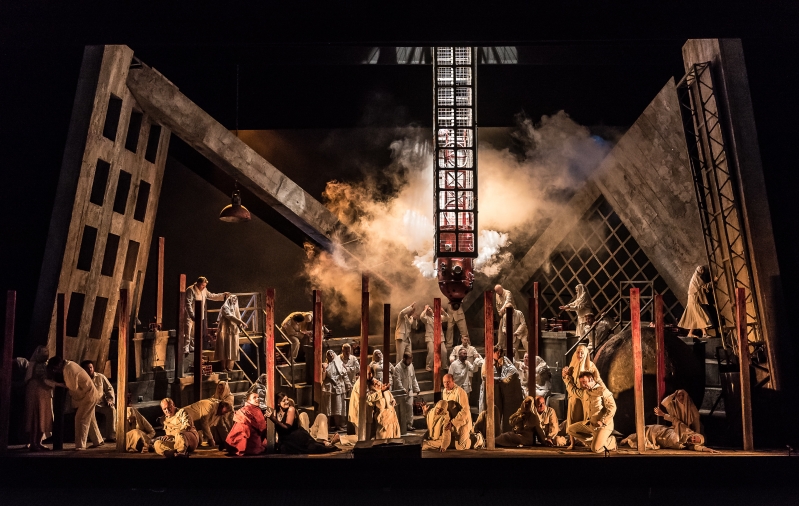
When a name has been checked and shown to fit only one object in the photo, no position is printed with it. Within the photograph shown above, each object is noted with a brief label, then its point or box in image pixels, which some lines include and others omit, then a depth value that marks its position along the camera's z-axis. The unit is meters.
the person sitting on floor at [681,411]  10.59
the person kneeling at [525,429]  10.79
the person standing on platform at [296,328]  14.34
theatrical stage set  10.64
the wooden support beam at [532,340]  11.22
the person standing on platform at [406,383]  12.45
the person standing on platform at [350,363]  12.68
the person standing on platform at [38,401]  10.70
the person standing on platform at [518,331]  14.71
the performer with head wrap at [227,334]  13.02
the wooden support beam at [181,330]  12.29
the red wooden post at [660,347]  10.86
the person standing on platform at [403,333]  14.75
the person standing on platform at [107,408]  11.35
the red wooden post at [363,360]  11.11
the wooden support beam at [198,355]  11.41
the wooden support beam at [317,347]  11.82
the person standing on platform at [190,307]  13.25
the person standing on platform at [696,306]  13.09
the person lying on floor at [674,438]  10.42
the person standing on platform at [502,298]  15.16
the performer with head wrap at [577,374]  10.75
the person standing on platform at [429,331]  14.70
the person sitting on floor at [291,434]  10.41
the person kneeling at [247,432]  10.22
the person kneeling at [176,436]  10.16
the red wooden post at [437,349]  11.90
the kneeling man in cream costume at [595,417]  10.37
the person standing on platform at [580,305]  14.98
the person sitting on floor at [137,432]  10.52
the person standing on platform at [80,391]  10.84
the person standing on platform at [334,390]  12.32
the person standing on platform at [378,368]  12.56
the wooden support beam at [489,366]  10.61
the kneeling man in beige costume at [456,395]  10.85
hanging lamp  14.62
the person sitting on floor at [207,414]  10.79
